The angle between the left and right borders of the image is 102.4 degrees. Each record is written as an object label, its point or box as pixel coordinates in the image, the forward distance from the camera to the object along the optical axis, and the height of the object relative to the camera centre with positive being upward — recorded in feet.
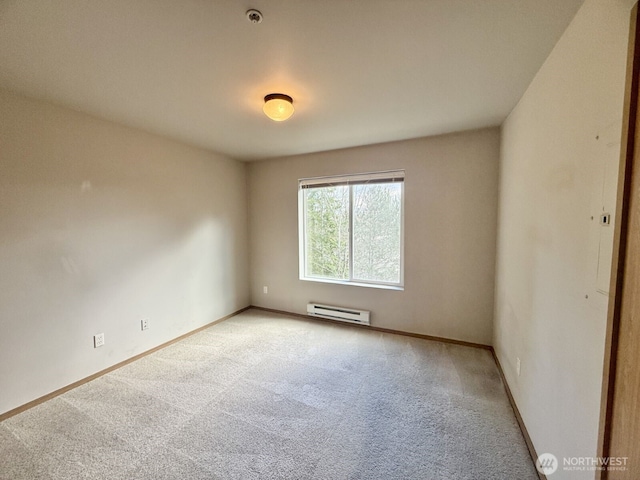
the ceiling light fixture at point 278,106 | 6.26 +2.89
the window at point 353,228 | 10.85 -0.23
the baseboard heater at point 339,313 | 11.18 -4.08
